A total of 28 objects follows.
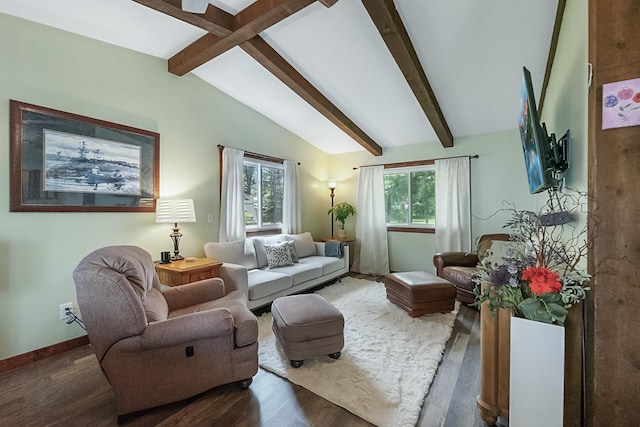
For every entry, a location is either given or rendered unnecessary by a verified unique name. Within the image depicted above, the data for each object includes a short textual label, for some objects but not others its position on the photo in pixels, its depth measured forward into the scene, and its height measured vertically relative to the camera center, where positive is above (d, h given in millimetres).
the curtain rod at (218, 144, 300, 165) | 3564 +899
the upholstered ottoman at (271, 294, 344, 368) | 2010 -913
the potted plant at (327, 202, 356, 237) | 5074 +40
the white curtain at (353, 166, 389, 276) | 4918 -228
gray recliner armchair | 1465 -753
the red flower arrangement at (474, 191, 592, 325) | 1164 -296
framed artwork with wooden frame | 2117 +468
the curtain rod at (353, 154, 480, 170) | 4192 +909
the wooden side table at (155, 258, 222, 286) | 2553 -574
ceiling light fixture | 1450 +1177
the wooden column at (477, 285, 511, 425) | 1475 -869
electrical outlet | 2318 -836
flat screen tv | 1543 +449
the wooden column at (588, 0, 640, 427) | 1069 -90
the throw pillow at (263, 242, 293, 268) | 3625 -575
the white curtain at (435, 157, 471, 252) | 4145 +142
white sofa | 2865 -723
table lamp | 2754 +33
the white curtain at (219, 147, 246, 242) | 3557 +221
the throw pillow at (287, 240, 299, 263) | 3899 -560
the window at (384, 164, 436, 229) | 4625 +320
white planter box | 1164 -736
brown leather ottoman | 2896 -911
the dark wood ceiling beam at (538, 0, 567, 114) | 1955 +1456
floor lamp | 5301 +540
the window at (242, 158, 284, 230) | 4094 +341
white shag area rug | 1642 -1175
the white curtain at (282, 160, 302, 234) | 4531 +225
